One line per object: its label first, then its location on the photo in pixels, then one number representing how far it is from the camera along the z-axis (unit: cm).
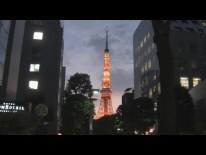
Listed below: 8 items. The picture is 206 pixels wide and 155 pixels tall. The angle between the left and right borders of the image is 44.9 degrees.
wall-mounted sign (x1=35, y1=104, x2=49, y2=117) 1875
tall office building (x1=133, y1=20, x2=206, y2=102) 5822
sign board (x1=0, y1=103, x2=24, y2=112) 2284
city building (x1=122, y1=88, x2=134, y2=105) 10581
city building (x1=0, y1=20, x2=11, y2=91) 2359
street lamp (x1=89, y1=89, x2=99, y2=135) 2108
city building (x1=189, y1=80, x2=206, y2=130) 3903
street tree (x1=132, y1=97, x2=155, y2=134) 4212
